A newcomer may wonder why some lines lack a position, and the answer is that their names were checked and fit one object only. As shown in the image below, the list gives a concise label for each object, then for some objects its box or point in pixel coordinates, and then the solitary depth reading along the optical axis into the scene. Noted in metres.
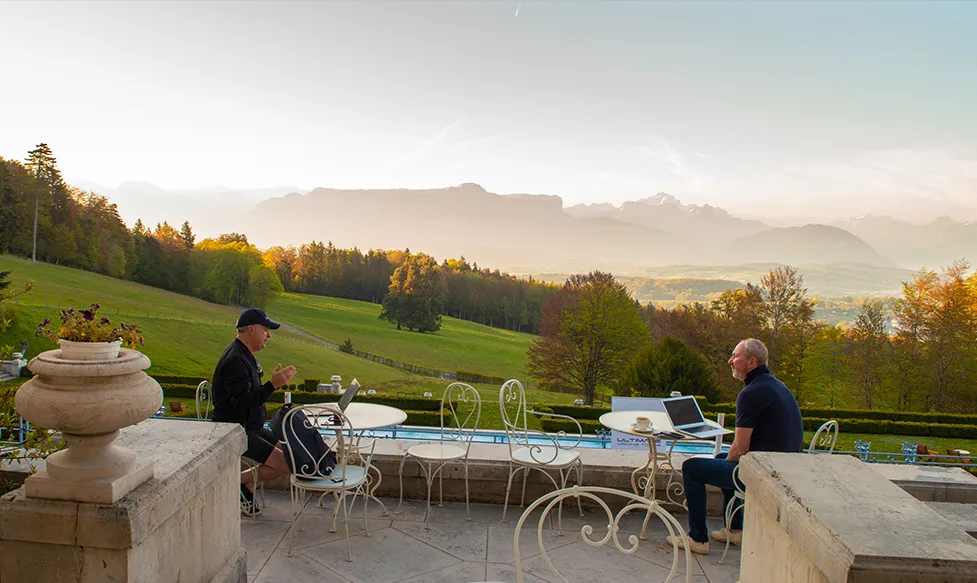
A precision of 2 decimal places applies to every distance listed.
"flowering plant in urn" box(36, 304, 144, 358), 2.48
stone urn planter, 2.37
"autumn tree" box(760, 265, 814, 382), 34.81
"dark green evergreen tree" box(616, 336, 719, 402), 22.19
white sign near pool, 7.20
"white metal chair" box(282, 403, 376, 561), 4.34
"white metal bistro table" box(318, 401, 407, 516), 5.04
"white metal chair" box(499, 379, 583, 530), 4.94
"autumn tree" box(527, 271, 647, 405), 35.34
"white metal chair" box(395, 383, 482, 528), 5.01
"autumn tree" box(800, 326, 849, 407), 34.97
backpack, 4.46
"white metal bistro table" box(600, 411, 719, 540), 5.05
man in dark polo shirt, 4.25
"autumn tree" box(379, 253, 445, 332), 59.81
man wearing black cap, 4.64
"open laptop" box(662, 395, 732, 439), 4.98
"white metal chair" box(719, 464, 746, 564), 4.37
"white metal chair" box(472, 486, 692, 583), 2.29
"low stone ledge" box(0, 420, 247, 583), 2.40
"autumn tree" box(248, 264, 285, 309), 44.75
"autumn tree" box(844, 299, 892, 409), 32.88
